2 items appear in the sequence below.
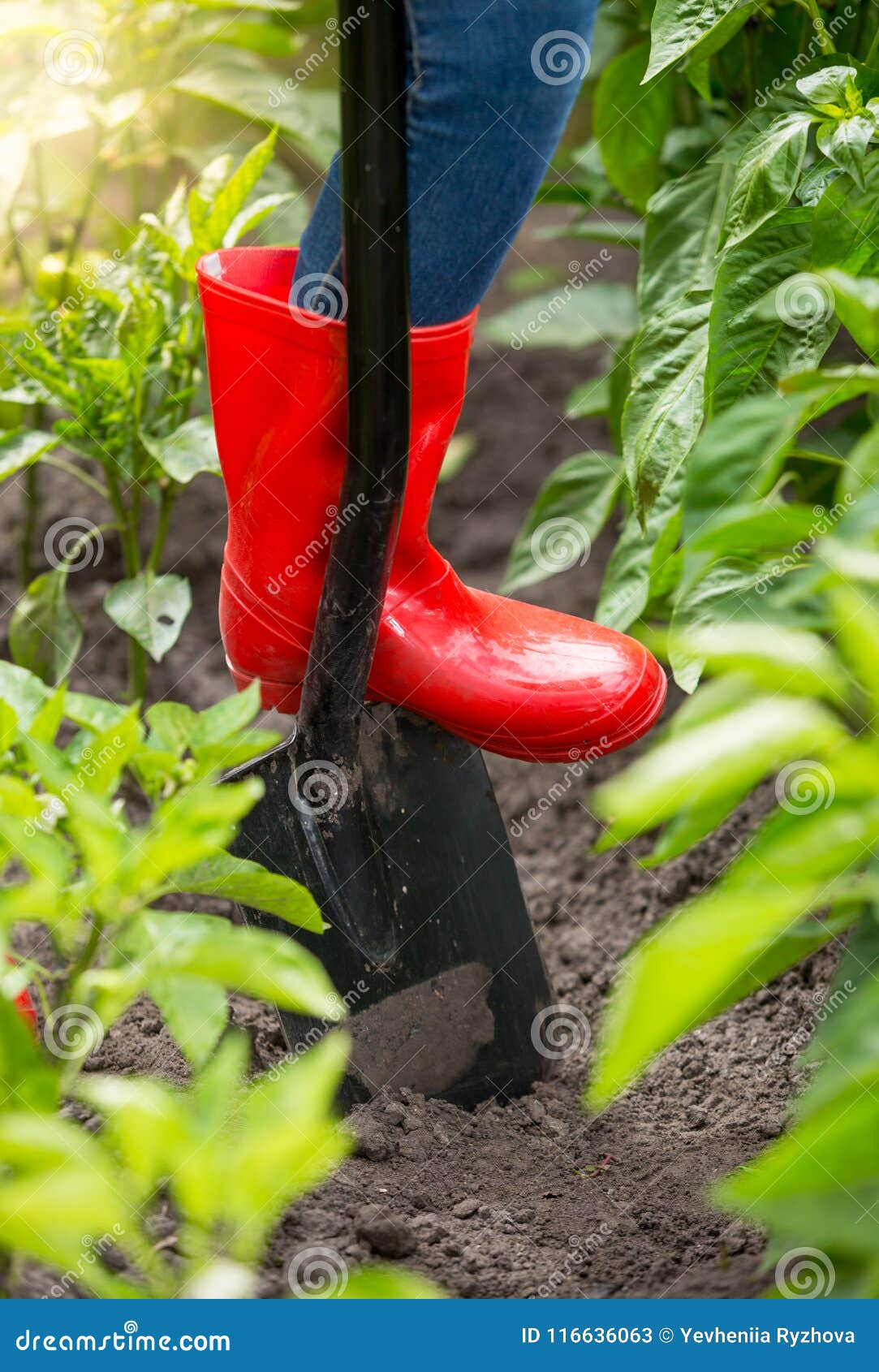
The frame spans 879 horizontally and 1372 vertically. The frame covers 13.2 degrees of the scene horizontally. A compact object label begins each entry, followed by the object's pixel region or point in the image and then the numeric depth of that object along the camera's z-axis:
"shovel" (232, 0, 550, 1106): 2.07
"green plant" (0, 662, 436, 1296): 1.76
